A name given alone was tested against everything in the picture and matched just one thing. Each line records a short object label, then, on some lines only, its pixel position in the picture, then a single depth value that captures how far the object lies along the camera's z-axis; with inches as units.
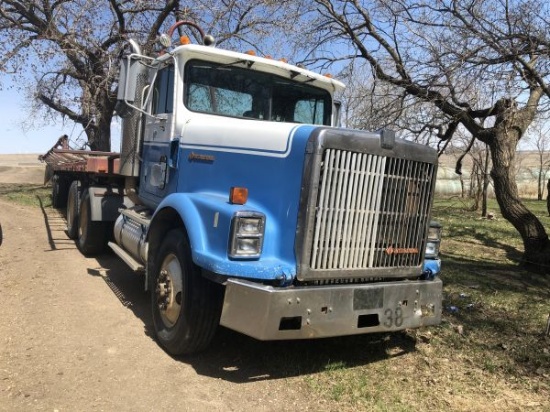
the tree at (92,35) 559.5
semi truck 142.2
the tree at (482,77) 249.9
